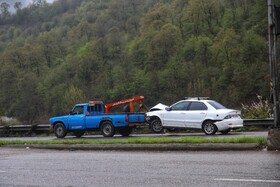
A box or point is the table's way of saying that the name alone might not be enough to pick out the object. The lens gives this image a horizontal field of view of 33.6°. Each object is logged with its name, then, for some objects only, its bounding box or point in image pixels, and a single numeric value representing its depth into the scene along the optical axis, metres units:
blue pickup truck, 23.06
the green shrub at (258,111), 25.63
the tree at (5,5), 196.75
